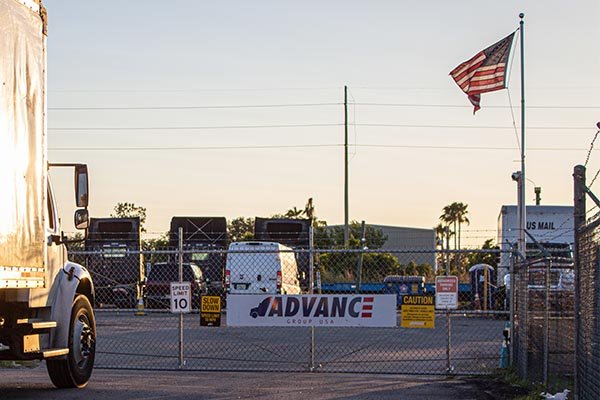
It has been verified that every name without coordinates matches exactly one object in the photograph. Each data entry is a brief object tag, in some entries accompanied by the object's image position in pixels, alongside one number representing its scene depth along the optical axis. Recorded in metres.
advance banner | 15.84
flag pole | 28.93
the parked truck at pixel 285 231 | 35.94
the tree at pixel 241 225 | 74.69
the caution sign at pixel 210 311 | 16.47
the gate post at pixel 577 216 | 9.77
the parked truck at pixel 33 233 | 10.55
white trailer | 33.75
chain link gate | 17.08
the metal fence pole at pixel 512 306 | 15.30
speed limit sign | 16.39
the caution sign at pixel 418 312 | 15.65
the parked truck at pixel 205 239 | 37.66
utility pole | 52.74
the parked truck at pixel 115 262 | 32.00
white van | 27.98
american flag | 26.23
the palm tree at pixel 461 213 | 95.81
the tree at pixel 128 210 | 73.62
